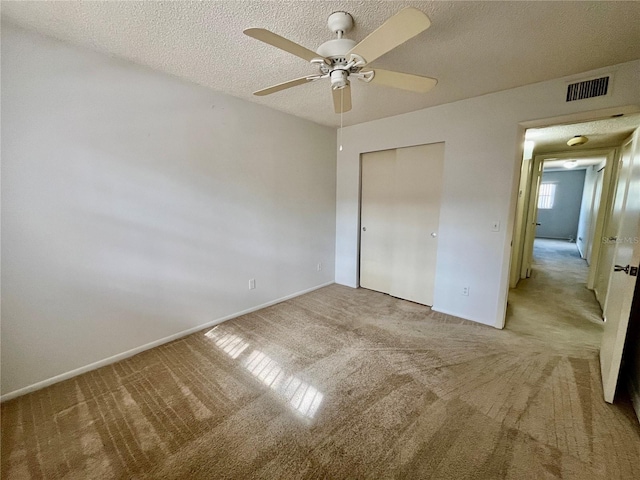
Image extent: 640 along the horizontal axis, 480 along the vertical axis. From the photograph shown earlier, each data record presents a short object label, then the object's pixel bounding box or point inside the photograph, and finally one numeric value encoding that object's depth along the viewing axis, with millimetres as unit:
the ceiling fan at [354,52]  1168
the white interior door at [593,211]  5212
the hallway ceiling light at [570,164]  6016
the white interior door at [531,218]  4449
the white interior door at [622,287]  1671
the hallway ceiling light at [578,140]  3487
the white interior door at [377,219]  3701
